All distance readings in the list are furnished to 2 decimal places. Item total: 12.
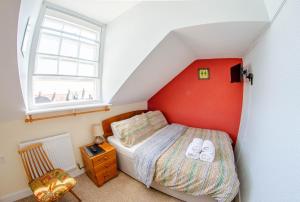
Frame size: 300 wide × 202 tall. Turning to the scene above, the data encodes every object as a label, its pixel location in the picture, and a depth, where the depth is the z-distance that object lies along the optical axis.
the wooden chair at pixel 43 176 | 1.40
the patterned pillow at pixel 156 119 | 2.81
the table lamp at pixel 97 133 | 2.29
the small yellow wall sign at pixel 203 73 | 2.68
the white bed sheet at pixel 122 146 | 2.08
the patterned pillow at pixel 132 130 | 2.21
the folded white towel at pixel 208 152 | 1.68
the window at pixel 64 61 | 1.81
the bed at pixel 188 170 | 1.40
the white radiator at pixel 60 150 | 1.85
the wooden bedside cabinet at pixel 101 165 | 1.92
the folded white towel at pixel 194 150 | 1.76
